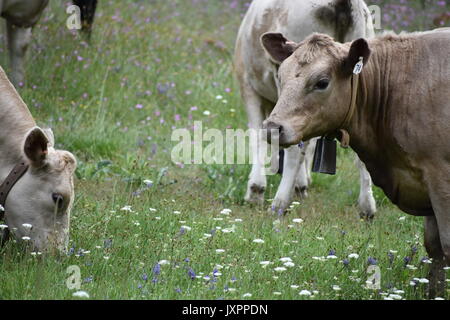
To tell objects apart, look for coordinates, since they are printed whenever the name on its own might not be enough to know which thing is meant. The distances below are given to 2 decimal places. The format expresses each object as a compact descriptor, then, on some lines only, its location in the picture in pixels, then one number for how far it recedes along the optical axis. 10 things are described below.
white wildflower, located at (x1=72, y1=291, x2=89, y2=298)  8.30
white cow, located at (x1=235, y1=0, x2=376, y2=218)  13.22
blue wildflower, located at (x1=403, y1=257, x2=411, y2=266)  10.82
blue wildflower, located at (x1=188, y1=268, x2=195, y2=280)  9.87
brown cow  9.66
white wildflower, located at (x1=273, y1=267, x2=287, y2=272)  9.51
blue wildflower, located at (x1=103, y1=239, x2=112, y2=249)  11.01
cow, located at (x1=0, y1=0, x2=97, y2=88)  17.53
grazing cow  10.55
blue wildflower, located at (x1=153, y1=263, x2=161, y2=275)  9.95
